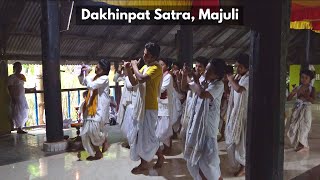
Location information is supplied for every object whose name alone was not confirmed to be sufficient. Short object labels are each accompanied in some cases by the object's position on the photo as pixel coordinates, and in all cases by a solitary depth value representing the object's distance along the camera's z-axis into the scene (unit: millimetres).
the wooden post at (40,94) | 9883
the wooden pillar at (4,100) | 7816
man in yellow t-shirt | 4602
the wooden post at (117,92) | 10891
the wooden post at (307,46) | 14869
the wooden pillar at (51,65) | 6059
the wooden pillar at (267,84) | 2480
